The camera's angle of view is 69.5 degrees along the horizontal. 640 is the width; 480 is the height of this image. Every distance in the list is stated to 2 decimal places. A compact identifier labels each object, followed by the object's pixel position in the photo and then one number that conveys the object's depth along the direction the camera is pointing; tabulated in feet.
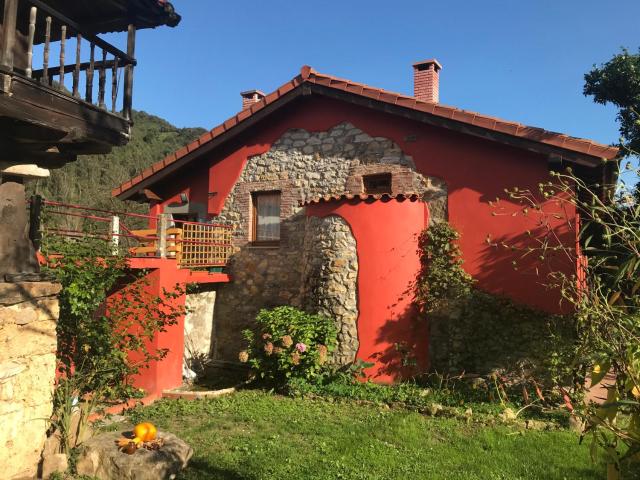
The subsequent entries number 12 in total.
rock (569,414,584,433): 18.63
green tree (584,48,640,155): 38.91
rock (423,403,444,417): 20.86
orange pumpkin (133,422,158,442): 15.58
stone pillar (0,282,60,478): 13.25
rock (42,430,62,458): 14.37
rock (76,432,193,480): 14.28
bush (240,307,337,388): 24.95
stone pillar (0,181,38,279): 13.96
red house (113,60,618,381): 25.46
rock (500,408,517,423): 19.18
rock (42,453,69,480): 14.15
